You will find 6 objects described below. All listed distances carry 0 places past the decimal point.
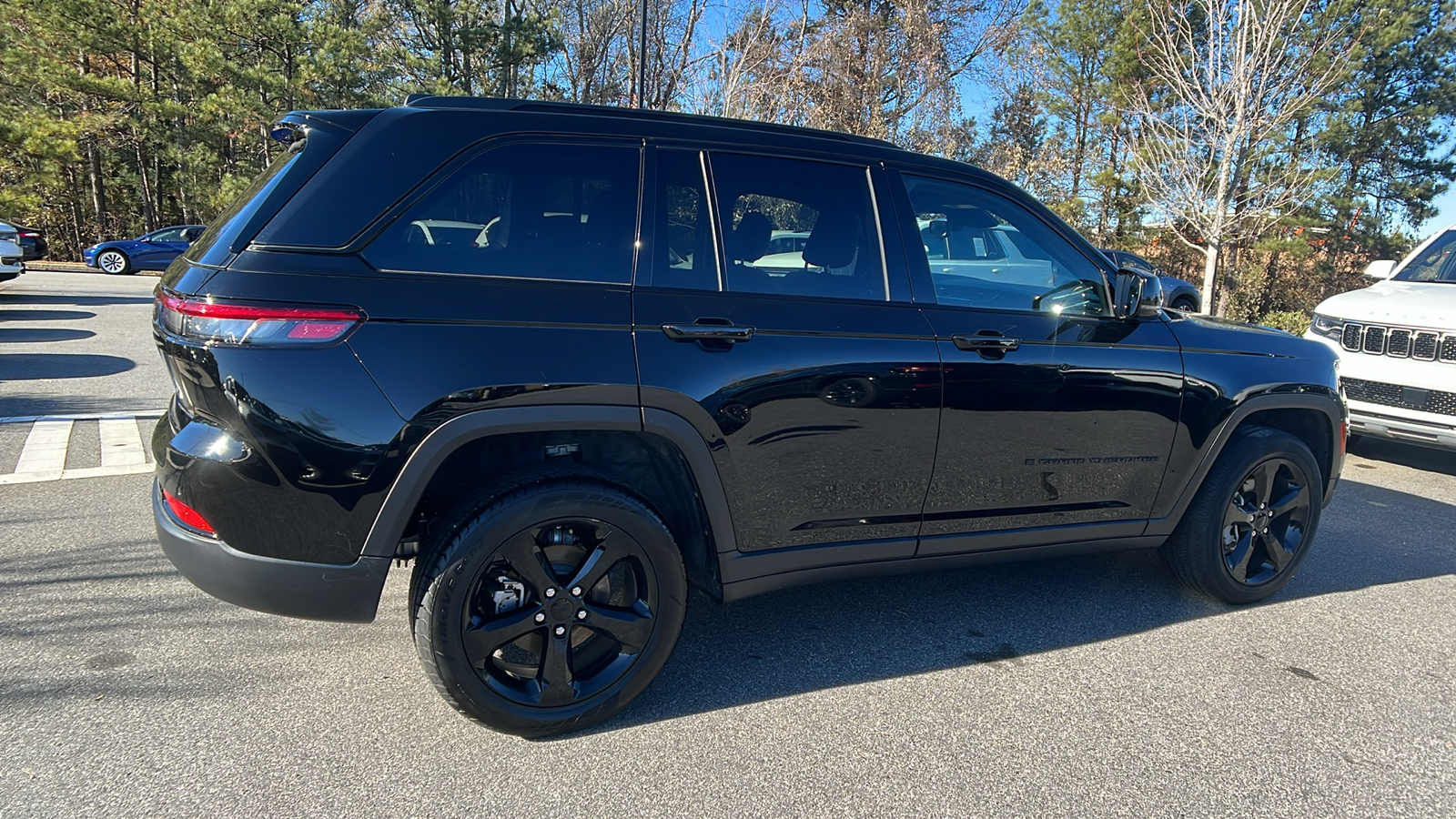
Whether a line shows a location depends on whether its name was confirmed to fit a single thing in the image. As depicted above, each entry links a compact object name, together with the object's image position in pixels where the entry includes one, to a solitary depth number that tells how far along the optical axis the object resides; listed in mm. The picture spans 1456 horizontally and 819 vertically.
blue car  21406
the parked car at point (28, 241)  12633
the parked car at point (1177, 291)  11867
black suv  2303
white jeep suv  5781
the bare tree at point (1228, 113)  12555
